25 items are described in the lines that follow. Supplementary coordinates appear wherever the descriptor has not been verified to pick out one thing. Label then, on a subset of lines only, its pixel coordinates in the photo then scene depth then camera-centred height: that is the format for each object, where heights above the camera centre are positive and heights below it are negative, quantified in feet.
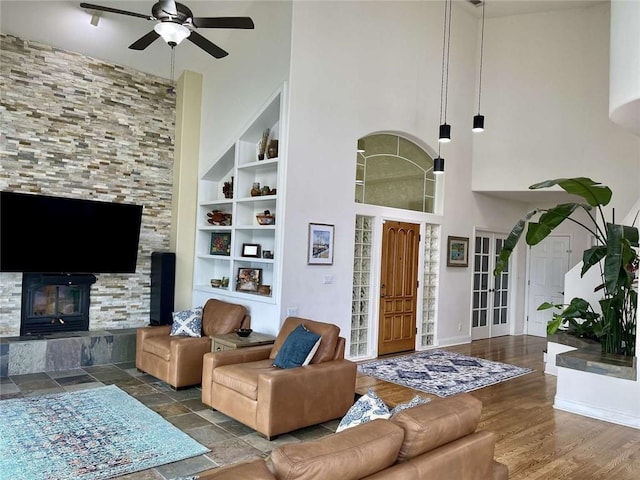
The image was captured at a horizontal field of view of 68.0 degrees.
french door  29.17 -2.25
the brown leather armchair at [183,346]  16.55 -3.66
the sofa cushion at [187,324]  18.19 -3.05
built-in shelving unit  19.01 +1.61
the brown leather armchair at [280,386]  12.59 -3.85
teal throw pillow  13.66 -2.92
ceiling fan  12.73 +6.32
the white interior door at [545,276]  30.83 -1.13
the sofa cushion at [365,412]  7.49 -2.56
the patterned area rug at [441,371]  18.27 -5.02
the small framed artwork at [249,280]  20.65 -1.40
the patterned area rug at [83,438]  10.60 -5.03
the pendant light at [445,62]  25.52 +10.43
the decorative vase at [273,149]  19.56 +4.11
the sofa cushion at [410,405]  7.80 -2.55
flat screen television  17.92 +0.26
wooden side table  15.94 -3.20
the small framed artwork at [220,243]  22.29 +0.17
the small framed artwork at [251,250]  20.75 -0.09
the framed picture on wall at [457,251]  26.35 +0.24
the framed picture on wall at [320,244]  19.42 +0.27
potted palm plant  14.49 +0.01
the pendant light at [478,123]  20.97 +5.91
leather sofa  5.54 -2.59
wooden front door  23.00 -1.67
